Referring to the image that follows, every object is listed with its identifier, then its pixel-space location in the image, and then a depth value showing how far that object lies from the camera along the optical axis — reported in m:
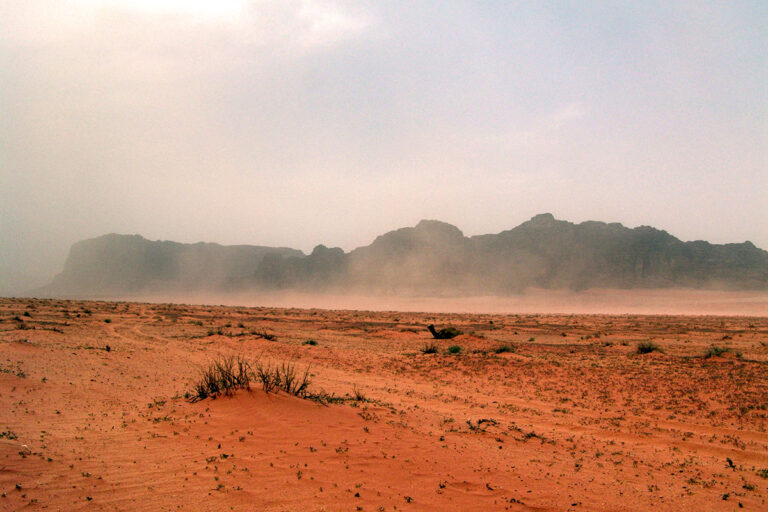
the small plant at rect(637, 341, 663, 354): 24.64
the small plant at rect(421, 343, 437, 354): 23.55
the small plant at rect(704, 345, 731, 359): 21.83
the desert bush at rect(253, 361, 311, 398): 10.44
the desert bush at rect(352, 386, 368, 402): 11.85
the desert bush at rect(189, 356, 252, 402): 10.58
